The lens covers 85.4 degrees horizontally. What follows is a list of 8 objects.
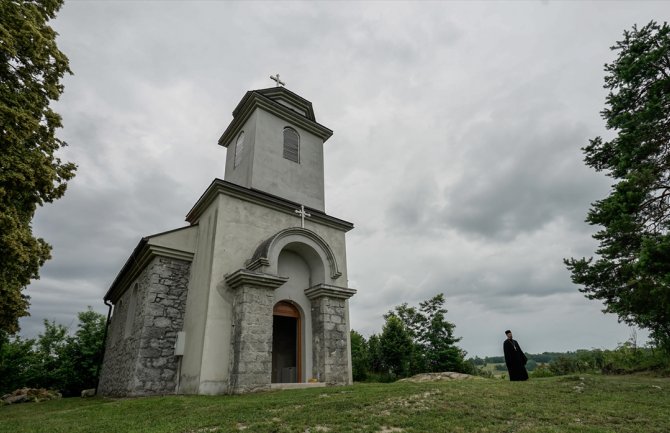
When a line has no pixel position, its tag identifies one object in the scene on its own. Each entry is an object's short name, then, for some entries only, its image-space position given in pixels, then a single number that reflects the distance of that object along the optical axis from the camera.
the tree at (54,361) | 20.36
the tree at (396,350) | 19.08
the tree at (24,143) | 8.02
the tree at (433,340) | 20.12
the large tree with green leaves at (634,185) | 10.70
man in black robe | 11.02
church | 10.35
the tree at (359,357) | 18.09
